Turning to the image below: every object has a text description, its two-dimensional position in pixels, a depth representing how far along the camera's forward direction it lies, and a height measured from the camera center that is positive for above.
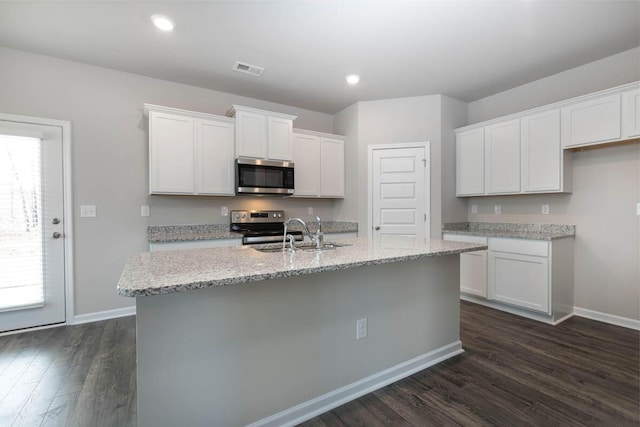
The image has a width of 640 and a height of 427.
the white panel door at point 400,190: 4.09 +0.27
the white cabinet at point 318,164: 4.17 +0.66
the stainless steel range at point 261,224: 3.51 -0.19
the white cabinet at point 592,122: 2.78 +0.85
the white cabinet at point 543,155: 3.18 +0.59
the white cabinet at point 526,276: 3.04 -0.74
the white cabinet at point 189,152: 3.19 +0.65
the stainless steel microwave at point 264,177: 3.56 +0.42
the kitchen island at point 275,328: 1.32 -0.65
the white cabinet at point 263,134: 3.58 +0.95
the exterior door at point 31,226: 2.79 -0.14
